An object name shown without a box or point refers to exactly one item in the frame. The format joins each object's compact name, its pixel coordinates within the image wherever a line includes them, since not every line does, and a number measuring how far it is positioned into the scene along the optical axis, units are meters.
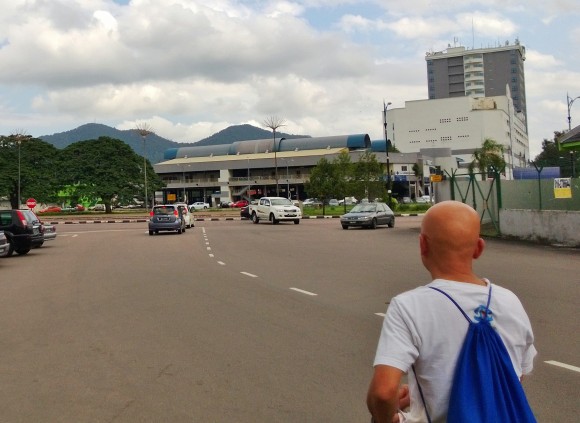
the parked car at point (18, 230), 21.38
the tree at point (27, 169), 72.31
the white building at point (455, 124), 129.88
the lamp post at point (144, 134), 75.38
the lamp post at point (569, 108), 43.69
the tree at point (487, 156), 72.66
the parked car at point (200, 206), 98.08
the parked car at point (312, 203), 86.06
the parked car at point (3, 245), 18.30
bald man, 2.24
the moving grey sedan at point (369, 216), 33.66
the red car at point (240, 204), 95.79
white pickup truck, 41.69
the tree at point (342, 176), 56.00
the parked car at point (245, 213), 51.09
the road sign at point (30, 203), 60.49
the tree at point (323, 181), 57.03
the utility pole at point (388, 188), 57.34
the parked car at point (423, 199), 92.39
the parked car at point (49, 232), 25.82
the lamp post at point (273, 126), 78.28
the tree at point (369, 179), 55.25
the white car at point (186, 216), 36.96
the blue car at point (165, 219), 32.72
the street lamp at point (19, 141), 69.81
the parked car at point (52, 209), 97.24
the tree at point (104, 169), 73.75
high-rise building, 170.50
